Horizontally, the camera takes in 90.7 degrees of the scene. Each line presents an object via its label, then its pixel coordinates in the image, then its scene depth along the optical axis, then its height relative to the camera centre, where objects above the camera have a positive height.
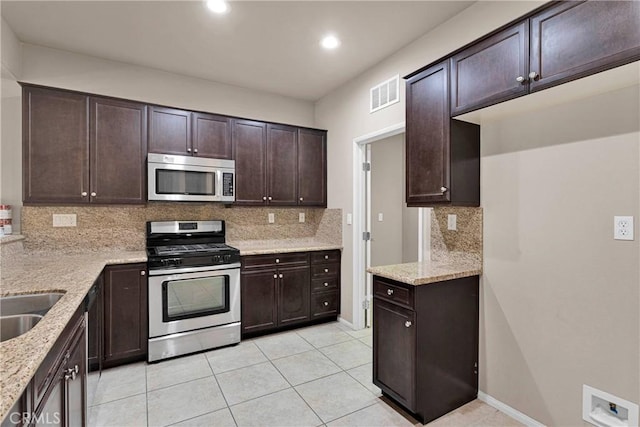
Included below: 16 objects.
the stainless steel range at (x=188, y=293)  2.89 -0.80
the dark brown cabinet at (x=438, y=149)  2.19 +0.45
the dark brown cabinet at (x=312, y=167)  4.04 +0.57
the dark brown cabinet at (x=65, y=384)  1.07 -0.70
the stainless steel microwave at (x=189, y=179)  3.10 +0.34
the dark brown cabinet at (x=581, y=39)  1.39 +0.82
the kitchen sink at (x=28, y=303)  1.58 -0.48
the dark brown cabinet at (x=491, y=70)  1.77 +0.86
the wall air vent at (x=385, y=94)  3.04 +1.18
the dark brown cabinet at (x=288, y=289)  3.40 -0.90
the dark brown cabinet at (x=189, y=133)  3.19 +0.82
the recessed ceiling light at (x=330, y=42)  2.80 +1.54
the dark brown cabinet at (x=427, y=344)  2.04 -0.91
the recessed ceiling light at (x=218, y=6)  2.32 +1.54
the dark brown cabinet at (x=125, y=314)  2.73 -0.91
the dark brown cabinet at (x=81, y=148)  2.72 +0.58
